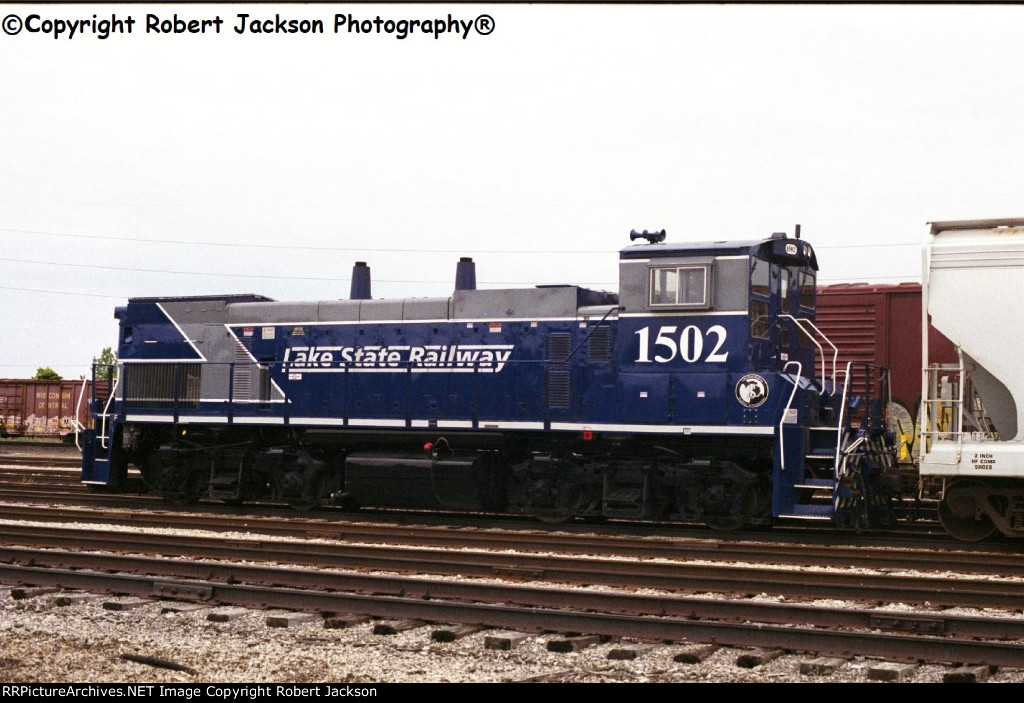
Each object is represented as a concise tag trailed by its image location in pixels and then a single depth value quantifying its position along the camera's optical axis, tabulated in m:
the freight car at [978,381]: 11.85
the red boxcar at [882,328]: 18.05
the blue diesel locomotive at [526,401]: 13.75
